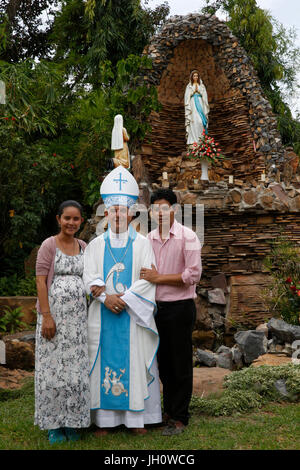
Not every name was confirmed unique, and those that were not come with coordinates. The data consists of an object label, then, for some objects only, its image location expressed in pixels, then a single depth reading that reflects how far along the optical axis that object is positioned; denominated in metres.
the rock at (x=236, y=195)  8.72
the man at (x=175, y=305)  3.59
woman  3.37
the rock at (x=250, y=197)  8.68
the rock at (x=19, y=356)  6.14
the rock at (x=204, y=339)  8.18
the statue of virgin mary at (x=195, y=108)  10.64
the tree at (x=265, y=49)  14.16
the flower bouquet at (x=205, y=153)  9.78
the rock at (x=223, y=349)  6.50
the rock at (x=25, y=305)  8.17
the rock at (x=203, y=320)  8.41
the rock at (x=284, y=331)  5.96
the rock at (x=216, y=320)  8.58
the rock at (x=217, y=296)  8.78
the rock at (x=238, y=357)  6.11
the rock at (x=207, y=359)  6.02
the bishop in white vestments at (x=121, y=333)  3.49
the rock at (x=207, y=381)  4.52
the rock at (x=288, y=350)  5.81
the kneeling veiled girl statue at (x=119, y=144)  8.14
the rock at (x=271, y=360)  5.28
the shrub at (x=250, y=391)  4.08
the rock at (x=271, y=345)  6.07
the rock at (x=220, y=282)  8.98
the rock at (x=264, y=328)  6.73
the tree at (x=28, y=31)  14.50
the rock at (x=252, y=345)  5.98
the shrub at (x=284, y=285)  6.71
